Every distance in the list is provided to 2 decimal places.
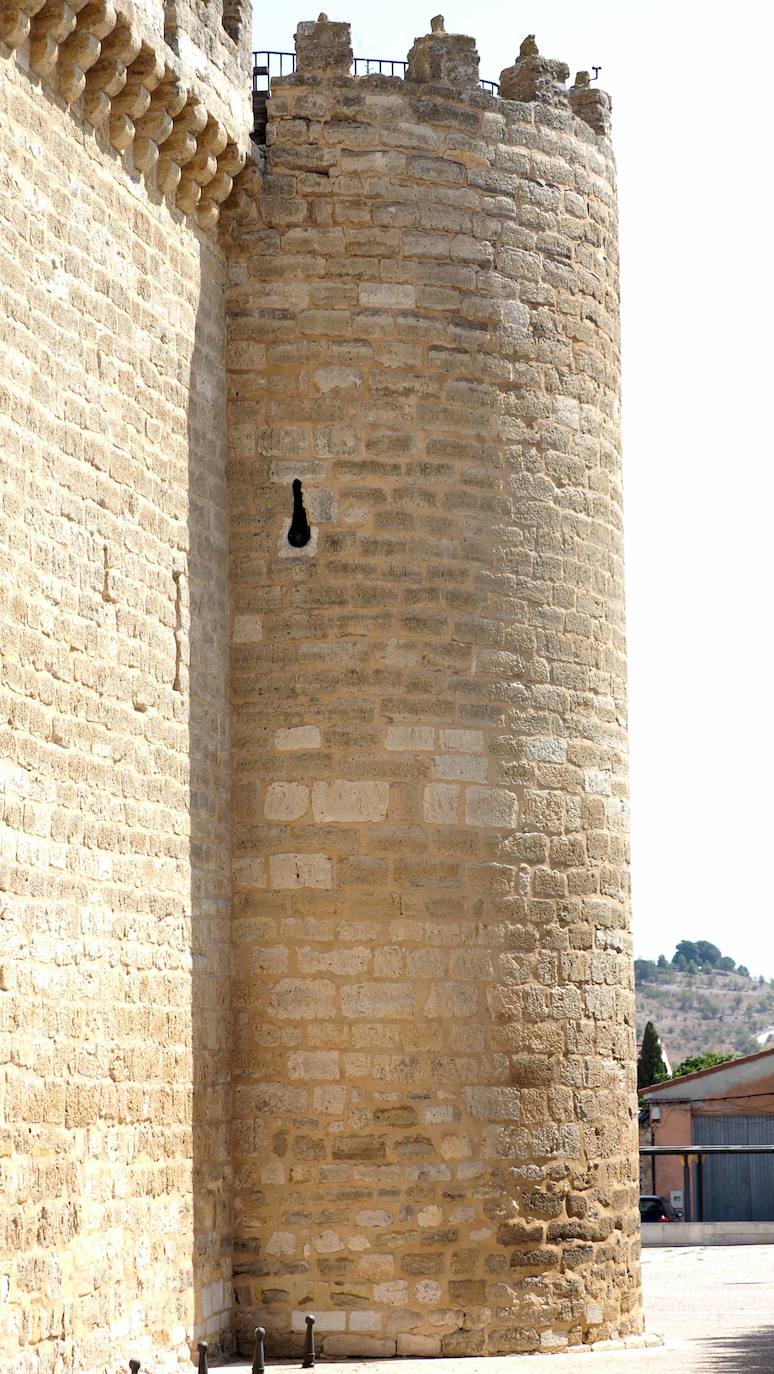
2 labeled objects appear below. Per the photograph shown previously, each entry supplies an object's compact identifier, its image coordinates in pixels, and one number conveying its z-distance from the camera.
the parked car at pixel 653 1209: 53.66
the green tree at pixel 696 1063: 92.00
